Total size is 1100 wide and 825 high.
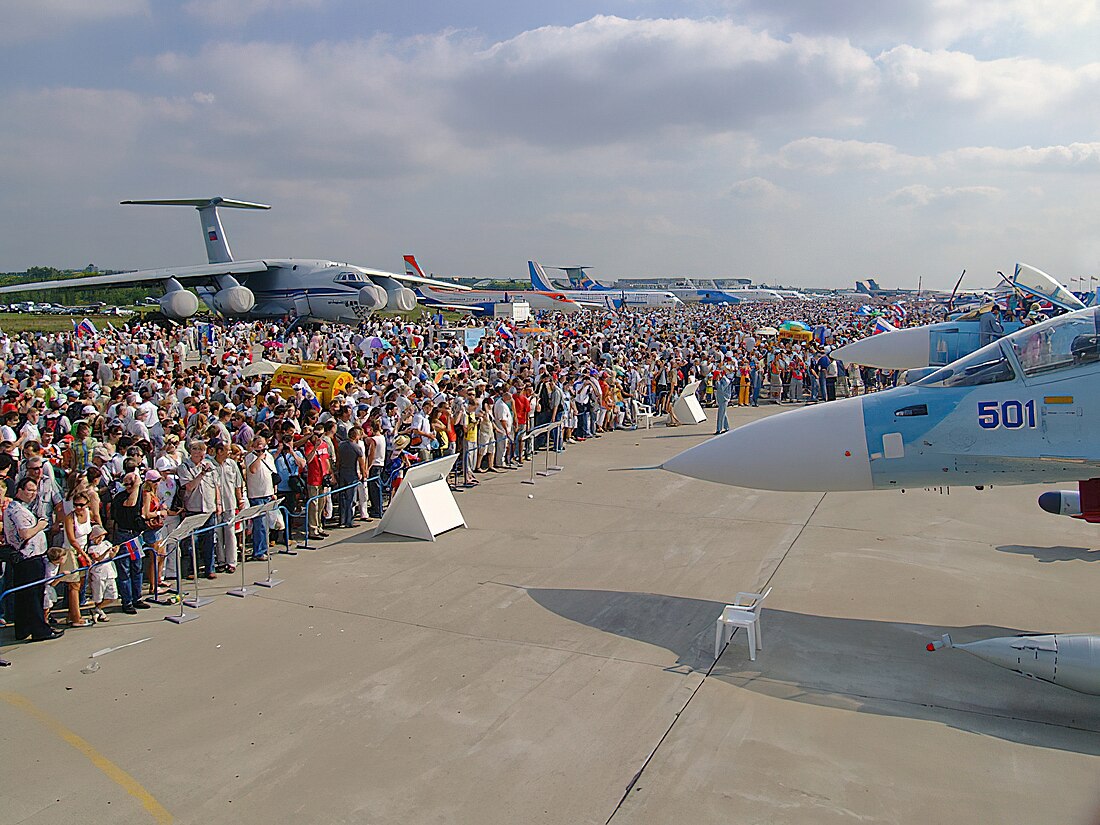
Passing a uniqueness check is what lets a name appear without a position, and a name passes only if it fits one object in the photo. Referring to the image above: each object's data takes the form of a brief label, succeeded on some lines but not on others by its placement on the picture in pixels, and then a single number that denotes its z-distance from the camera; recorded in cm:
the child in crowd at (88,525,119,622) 725
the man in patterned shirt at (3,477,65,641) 668
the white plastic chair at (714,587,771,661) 651
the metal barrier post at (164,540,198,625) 740
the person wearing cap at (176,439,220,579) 809
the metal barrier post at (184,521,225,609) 776
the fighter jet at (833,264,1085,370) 1315
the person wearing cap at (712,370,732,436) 1748
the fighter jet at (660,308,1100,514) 638
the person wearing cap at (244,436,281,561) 899
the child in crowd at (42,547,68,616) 687
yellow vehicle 1639
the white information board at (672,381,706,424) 1977
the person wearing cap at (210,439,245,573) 845
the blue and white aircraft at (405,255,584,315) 6469
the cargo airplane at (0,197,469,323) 3675
